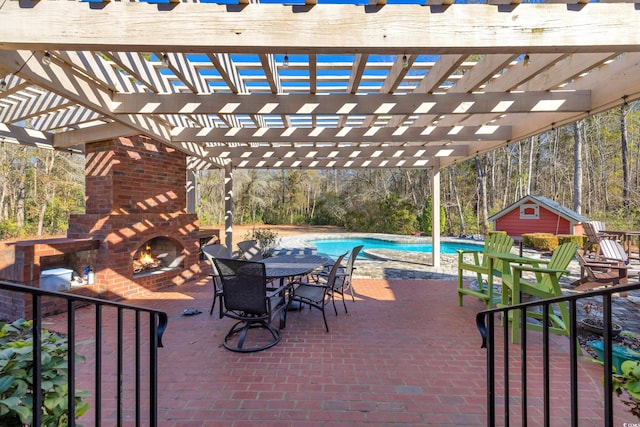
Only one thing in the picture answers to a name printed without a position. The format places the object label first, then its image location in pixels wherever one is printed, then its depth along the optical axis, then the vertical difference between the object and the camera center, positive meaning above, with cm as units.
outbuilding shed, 1170 -11
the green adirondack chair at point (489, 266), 392 -76
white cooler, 415 -93
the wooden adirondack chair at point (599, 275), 500 -105
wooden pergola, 177 +132
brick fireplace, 467 -1
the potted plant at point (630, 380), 105 -62
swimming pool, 1260 -143
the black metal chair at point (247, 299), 303 -90
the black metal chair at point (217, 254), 376 -61
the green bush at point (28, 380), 98 -60
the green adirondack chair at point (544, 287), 317 -82
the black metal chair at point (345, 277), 434 -97
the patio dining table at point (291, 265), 366 -72
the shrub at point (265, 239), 871 -74
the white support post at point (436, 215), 764 +1
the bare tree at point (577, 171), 1294 +202
